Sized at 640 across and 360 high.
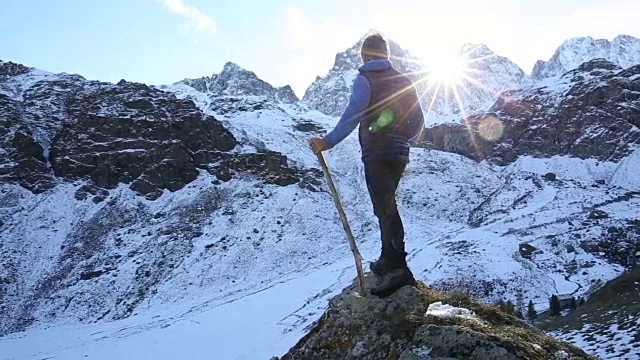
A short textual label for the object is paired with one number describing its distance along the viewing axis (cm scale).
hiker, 525
